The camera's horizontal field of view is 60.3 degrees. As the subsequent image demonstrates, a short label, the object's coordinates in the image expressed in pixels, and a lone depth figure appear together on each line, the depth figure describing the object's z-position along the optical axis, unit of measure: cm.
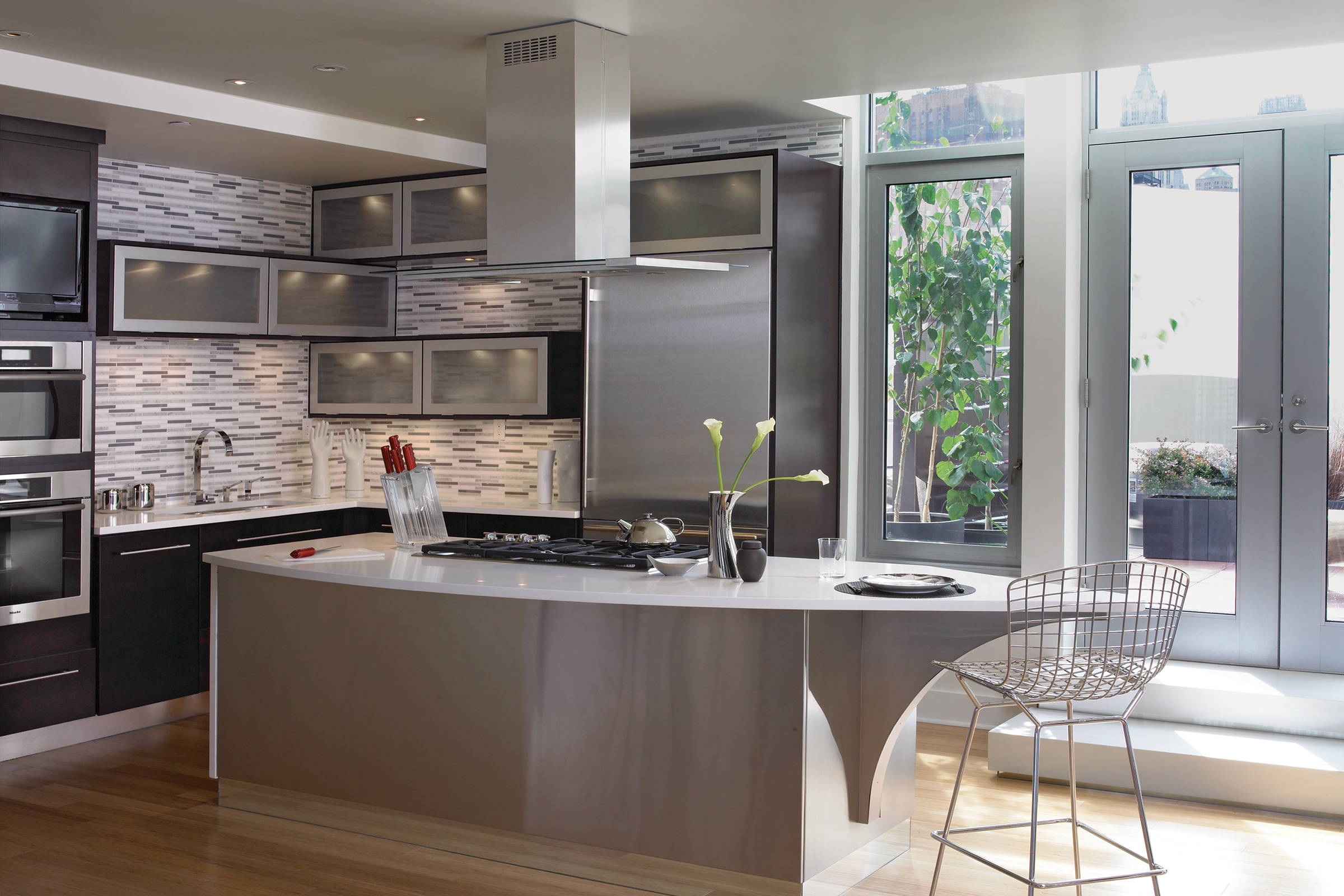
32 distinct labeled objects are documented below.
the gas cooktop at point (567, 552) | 360
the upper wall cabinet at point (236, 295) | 513
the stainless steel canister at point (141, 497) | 535
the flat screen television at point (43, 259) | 456
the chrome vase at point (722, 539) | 335
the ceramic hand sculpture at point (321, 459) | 611
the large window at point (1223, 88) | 471
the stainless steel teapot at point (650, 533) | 373
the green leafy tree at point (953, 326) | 523
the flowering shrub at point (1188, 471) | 485
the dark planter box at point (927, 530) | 533
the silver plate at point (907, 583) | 309
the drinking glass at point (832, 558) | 326
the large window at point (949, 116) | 520
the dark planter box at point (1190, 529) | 484
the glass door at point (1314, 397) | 465
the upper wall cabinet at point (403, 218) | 568
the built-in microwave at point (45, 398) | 453
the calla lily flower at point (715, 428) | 335
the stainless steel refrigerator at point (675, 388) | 488
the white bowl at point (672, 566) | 340
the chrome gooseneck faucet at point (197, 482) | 564
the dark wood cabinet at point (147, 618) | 478
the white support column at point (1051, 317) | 490
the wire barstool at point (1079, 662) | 292
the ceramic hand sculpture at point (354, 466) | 620
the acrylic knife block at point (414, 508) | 400
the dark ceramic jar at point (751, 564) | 329
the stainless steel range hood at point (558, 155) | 386
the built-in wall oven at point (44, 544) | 451
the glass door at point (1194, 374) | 477
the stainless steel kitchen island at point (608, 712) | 315
